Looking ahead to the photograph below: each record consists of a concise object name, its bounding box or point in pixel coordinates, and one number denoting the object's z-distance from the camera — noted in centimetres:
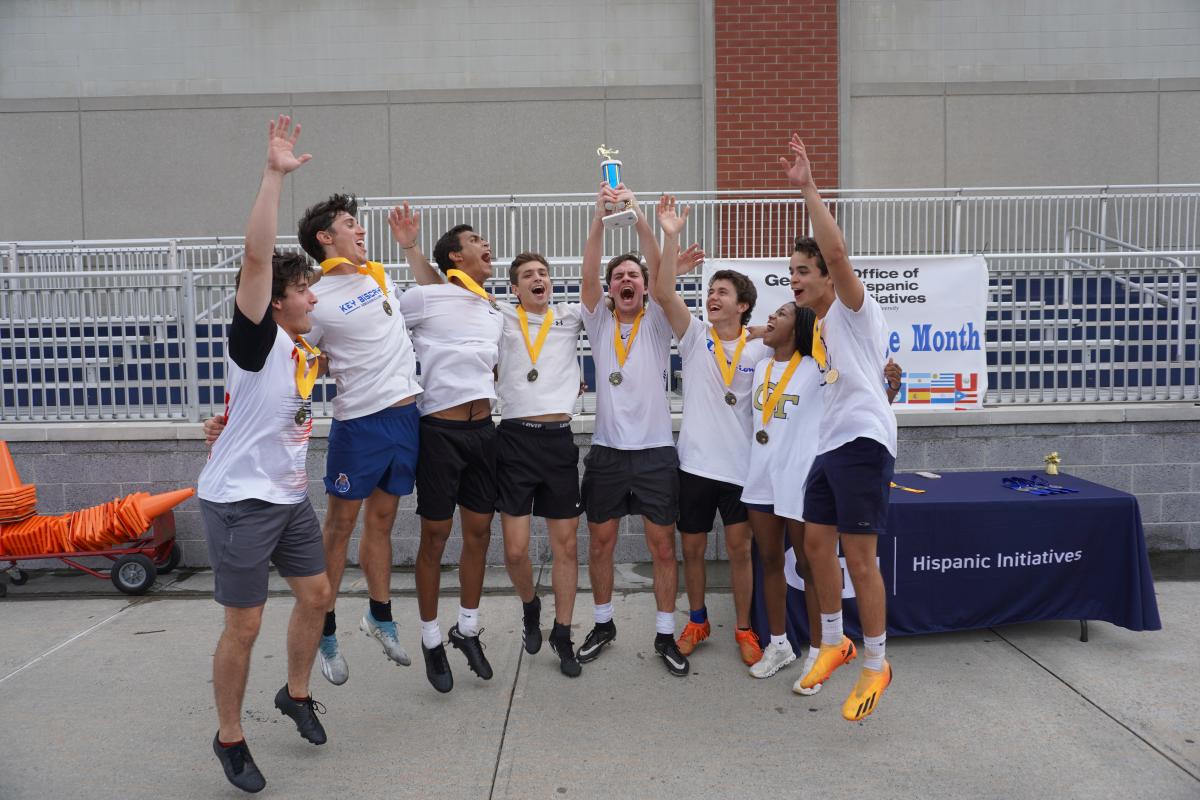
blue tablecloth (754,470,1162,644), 551
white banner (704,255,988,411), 742
